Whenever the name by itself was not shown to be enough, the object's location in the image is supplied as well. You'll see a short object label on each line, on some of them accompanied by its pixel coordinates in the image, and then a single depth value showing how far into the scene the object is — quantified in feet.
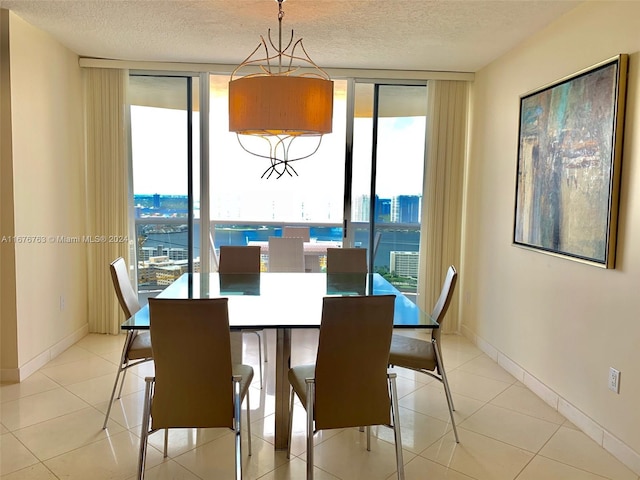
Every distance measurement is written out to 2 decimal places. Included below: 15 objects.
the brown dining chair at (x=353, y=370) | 6.89
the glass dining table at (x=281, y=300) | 8.05
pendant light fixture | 8.27
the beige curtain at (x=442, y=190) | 15.80
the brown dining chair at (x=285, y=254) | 14.60
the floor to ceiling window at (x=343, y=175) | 15.84
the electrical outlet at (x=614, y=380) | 8.82
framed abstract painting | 8.89
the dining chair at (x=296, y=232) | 16.87
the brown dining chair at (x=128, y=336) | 9.52
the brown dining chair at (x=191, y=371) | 6.72
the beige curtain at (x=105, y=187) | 15.11
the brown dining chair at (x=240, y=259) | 12.97
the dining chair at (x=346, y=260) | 13.14
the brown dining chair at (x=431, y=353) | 9.30
